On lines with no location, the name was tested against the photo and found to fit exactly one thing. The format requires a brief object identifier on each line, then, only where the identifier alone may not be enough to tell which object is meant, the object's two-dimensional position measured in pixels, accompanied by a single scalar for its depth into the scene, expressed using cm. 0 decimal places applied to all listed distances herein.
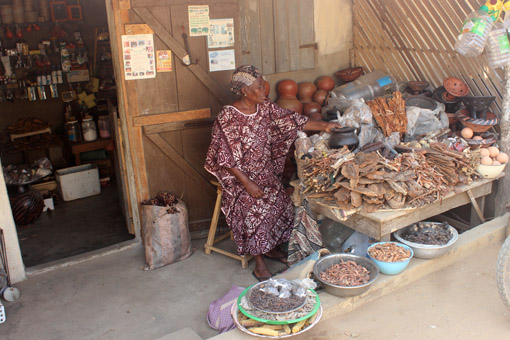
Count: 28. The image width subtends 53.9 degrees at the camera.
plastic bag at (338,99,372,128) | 454
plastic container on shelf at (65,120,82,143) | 711
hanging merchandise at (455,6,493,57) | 438
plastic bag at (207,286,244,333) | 354
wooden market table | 385
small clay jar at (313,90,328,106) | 546
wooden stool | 453
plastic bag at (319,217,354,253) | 443
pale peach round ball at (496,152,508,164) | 443
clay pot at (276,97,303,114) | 521
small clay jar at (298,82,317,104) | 547
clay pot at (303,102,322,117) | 530
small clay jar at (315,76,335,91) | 559
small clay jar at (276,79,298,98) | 534
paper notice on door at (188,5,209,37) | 455
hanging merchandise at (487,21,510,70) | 439
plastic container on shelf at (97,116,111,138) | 714
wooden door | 441
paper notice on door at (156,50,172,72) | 449
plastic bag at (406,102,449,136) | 471
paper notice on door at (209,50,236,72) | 473
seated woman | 416
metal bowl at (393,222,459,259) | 389
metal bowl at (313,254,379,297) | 344
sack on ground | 438
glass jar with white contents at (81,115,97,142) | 709
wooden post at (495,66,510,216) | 452
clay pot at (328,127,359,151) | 427
